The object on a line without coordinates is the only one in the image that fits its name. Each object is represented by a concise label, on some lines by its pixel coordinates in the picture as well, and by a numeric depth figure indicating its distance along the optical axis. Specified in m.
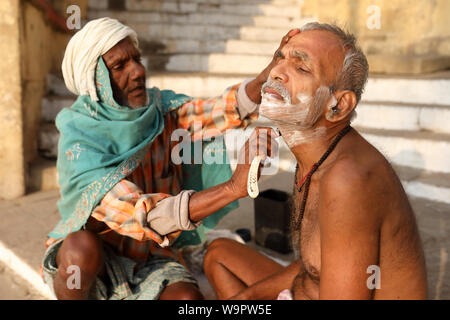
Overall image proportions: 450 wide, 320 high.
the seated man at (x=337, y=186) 1.45
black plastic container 3.08
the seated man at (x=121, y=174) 2.10
